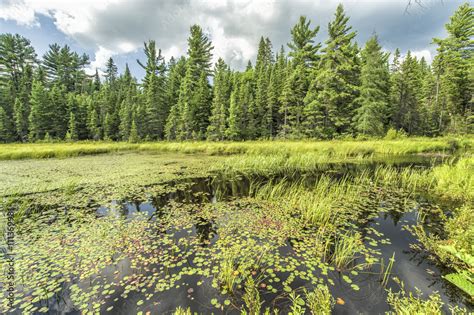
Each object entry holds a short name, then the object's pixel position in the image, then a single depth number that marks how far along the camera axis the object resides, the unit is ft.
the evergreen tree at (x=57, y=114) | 113.19
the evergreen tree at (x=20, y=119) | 107.65
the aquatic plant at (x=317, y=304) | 7.50
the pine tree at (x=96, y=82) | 165.68
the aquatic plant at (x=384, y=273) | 10.48
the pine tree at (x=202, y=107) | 108.78
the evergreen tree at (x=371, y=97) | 79.61
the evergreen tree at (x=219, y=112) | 98.40
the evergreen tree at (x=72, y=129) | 108.08
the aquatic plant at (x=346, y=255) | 11.64
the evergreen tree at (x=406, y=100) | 96.02
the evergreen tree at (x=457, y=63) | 88.28
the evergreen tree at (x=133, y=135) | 101.60
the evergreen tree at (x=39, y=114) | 106.52
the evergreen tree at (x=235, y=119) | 96.99
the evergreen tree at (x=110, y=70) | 205.32
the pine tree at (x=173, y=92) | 105.91
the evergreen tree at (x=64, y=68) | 148.46
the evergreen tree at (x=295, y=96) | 90.22
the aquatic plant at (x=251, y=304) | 8.07
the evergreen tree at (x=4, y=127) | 103.23
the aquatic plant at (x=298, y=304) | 8.57
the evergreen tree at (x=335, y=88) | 81.51
